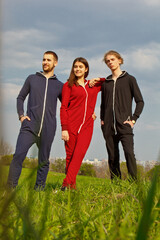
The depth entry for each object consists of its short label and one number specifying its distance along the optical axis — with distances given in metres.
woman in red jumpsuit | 4.81
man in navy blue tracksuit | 4.88
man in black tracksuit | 4.90
